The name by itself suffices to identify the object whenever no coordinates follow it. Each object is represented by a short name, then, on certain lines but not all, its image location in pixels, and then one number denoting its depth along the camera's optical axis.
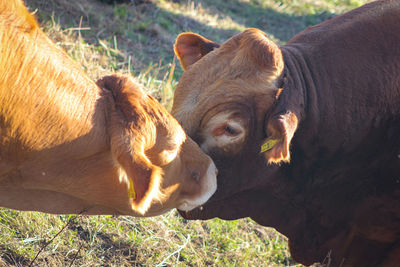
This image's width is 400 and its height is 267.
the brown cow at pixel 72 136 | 4.43
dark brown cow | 6.38
